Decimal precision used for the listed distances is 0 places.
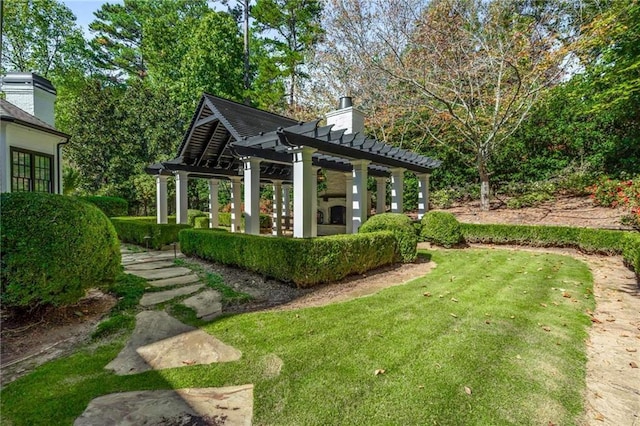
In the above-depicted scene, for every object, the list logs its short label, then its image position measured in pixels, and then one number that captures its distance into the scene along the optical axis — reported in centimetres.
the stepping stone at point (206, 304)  437
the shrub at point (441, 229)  998
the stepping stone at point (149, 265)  711
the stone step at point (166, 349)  300
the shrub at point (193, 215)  1519
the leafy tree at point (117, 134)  1906
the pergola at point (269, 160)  642
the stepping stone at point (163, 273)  635
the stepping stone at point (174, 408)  221
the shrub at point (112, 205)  1619
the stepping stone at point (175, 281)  574
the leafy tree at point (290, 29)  2176
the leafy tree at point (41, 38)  2000
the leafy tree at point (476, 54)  1180
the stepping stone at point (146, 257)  815
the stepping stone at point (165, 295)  477
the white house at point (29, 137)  918
